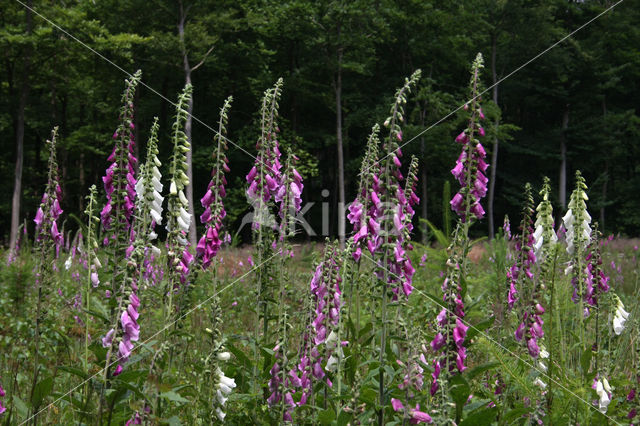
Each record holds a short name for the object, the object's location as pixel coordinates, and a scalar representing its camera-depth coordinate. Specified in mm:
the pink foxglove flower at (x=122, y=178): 3219
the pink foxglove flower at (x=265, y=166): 3863
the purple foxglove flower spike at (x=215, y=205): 3598
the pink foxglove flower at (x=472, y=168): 3154
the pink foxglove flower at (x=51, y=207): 3428
